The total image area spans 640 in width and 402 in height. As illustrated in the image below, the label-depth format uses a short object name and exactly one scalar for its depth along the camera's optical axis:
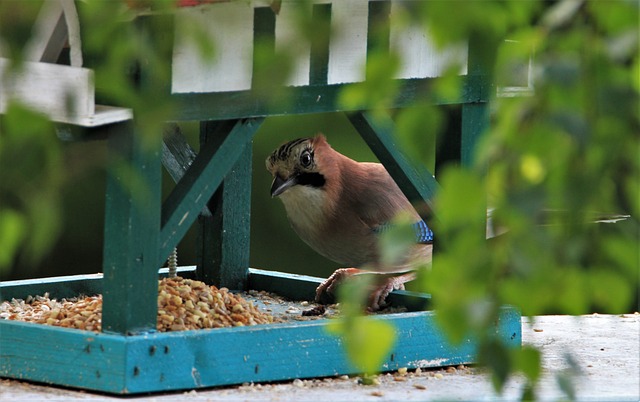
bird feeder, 6.11
